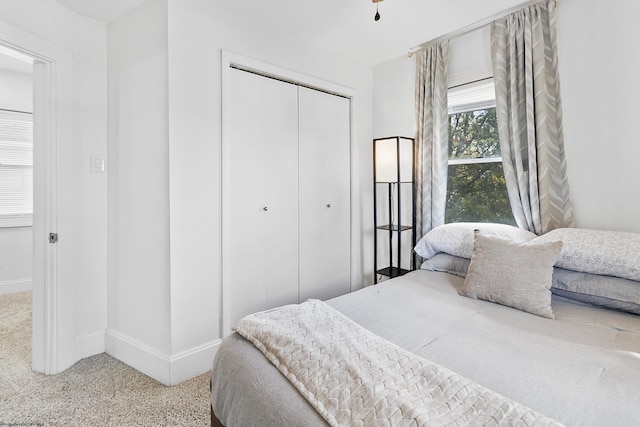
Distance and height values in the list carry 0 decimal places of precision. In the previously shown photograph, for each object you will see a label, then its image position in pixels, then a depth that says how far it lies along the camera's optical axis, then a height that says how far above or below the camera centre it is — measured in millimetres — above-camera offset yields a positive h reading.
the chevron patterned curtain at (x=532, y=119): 2307 +639
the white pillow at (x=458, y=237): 2289 -175
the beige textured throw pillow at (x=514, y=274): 1715 -332
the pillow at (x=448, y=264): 2348 -372
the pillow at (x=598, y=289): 1665 -401
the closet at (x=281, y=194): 2426 +148
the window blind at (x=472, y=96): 2727 +946
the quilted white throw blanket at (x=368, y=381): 854 -493
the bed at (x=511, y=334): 1001 -514
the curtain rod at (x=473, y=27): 2398 +1439
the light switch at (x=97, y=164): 2482 +359
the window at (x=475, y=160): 2729 +422
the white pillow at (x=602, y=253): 1670 -212
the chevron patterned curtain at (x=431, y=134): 2898 +667
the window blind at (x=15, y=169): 3934 +536
